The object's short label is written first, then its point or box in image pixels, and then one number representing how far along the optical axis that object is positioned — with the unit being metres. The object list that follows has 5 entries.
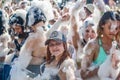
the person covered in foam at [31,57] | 4.80
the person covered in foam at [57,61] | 4.22
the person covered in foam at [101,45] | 4.34
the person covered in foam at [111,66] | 4.03
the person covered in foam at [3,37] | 5.94
